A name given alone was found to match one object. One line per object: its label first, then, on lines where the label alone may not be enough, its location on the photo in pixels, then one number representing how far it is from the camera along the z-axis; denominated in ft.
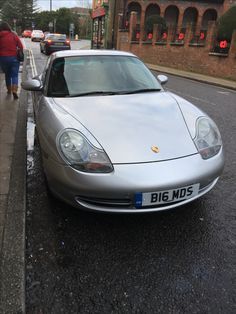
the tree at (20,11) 262.88
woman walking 22.62
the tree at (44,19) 242.13
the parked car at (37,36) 156.66
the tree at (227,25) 54.34
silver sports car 7.96
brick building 54.65
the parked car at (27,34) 208.98
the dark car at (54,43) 82.69
